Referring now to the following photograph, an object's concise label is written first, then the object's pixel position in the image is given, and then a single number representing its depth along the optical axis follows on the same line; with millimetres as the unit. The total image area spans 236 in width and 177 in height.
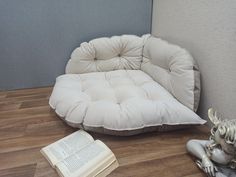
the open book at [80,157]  907
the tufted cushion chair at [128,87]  1138
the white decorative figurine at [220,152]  822
